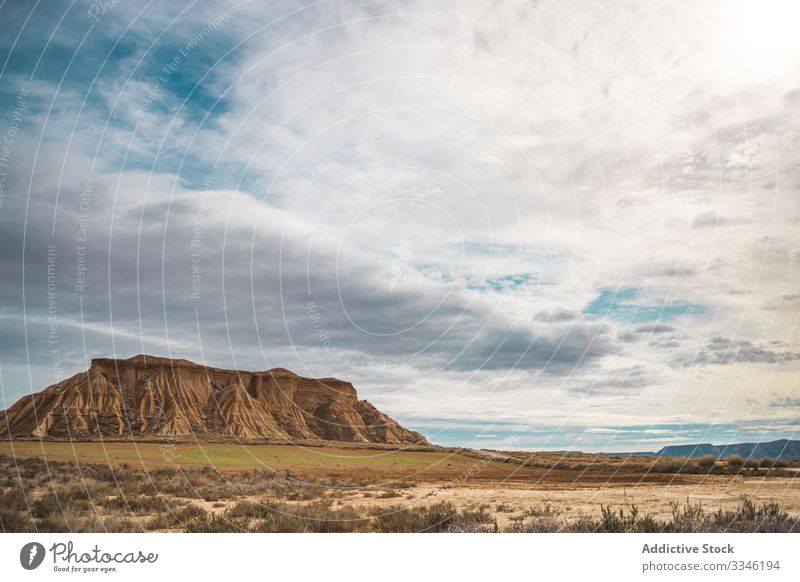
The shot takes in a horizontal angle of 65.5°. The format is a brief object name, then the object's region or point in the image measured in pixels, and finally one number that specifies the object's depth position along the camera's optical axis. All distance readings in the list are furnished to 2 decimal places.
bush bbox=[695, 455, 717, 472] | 47.85
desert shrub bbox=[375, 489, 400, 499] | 31.38
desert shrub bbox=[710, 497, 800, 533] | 18.67
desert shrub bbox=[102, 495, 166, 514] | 24.49
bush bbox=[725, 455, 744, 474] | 47.07
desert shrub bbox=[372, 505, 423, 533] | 20.98
